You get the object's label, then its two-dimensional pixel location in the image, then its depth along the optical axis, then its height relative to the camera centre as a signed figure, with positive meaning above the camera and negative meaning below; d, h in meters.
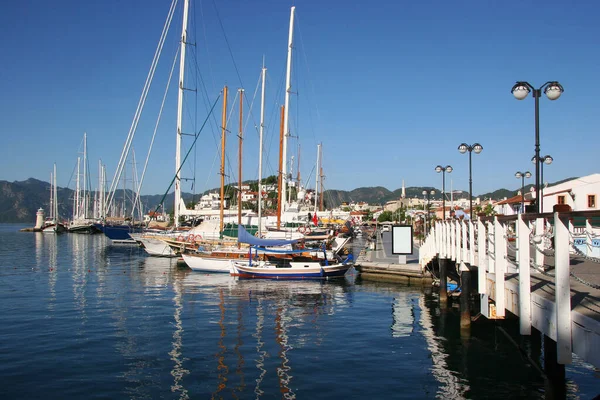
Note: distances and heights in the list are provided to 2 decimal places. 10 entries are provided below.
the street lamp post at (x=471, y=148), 25.73 +3.53
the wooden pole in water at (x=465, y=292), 15.97 -2.39
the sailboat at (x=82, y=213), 115.49 +0.95
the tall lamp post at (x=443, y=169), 32.01 +3.04
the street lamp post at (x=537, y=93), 13.92 +3.45
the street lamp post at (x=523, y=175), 30.61 +2.53
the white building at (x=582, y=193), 40.12 +1.93
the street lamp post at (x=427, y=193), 39.94 +1.90
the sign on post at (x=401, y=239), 34.00 -1.56
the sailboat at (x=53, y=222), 124.50 -1.49
